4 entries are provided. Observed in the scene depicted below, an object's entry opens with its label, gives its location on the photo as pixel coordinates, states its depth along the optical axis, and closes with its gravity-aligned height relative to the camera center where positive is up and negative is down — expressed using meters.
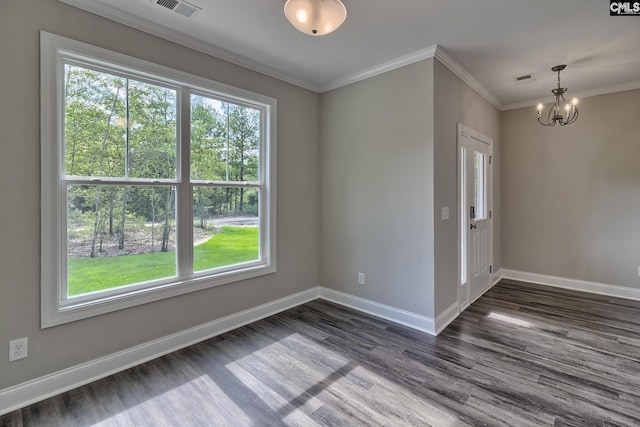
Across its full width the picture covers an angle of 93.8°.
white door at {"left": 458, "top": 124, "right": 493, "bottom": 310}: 3.48 +0.00
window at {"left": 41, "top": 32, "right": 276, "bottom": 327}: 2.05 +0.31
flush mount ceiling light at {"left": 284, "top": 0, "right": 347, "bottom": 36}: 1.71 +1.18
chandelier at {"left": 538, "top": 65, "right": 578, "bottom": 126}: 4.06 +1.41
